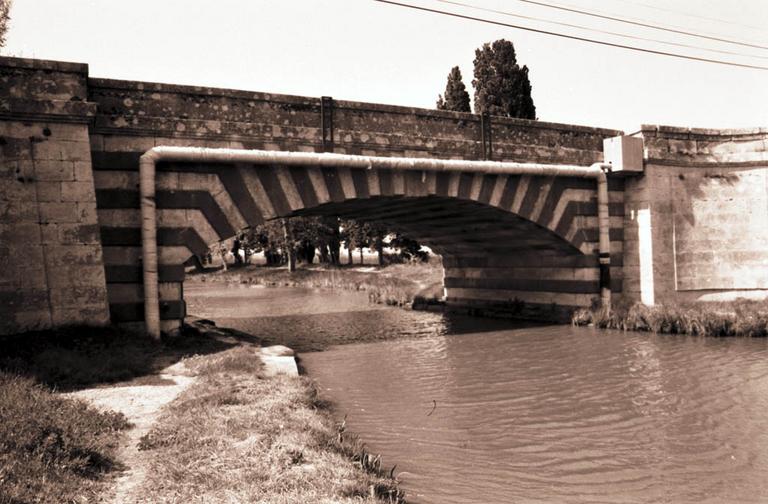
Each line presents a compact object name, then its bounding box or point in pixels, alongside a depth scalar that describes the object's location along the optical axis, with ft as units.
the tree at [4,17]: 55.66
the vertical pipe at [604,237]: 53.67
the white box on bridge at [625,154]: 53.01
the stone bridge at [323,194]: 33.58
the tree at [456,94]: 116.65
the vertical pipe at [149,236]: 36.14
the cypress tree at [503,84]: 106.63
